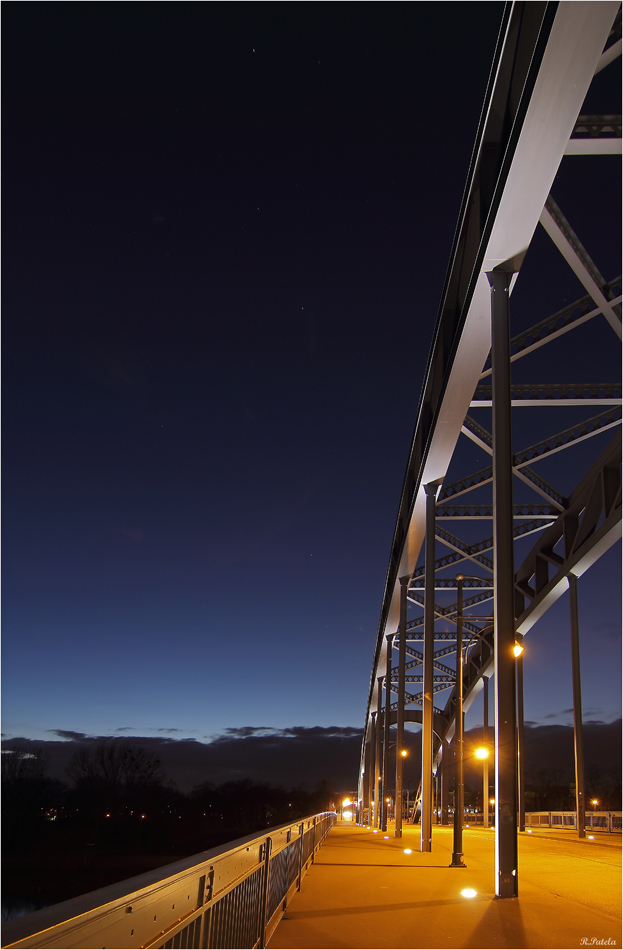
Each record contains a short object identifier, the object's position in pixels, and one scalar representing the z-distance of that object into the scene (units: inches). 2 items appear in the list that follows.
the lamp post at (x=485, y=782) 1495.1
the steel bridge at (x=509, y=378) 364.5
